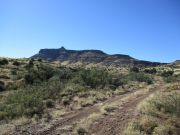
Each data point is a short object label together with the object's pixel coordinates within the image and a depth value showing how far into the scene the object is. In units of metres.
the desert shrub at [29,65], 21.88
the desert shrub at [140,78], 22.65
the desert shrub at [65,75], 17.84
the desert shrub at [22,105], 8.53
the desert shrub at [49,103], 10.02
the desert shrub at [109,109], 8.83
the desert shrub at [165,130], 6.09
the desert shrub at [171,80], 20.77
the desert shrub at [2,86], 14.91
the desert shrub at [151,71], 41.24
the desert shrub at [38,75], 16.62
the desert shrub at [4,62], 24.00
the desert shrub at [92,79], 15.89
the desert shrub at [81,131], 6.45
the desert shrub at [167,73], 32.17
